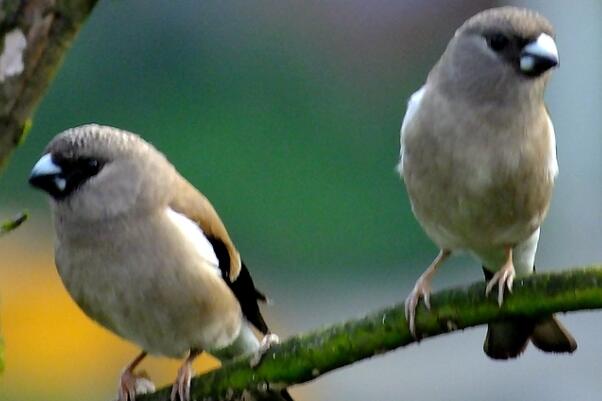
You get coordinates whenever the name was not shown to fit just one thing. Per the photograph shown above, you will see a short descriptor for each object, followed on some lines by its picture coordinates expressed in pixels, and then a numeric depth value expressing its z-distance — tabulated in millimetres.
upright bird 6203
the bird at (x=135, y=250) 6312
